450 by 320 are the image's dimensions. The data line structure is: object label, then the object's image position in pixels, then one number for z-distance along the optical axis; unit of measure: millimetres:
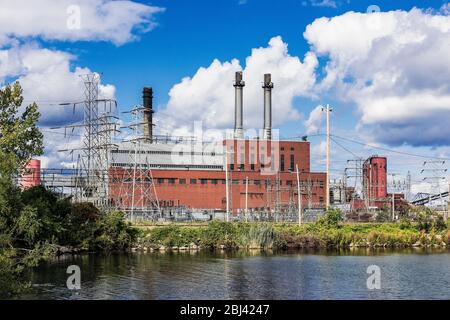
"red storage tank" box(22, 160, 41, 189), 92125
